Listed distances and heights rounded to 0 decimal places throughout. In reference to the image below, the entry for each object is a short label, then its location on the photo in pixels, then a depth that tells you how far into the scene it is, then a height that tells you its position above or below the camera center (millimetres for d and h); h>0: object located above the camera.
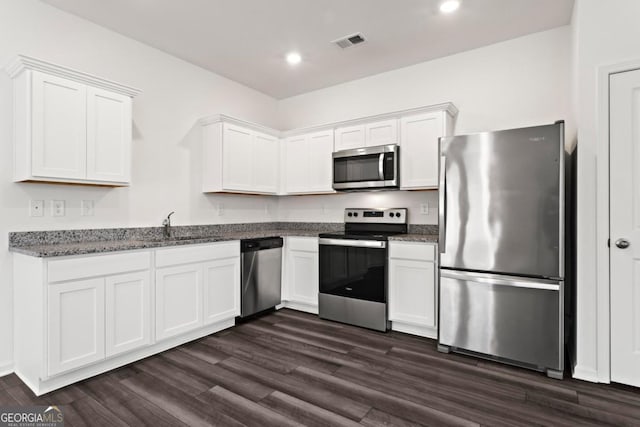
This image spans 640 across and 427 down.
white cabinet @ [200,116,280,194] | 3787 +649
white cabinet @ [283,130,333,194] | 4156 +630
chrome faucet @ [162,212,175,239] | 3462 -148
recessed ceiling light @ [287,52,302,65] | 3645 +1693
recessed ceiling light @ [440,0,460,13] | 2707 +1676
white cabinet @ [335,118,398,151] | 3648 +881
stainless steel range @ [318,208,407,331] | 3389 -613
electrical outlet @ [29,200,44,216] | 2594 +31
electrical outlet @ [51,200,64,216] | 2697 +33
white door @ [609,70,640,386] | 2299 -70
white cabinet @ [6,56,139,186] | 2377 +647
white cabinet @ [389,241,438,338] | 3152 -704
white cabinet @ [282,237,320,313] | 3908 -705
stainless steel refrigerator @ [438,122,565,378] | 2469 -243
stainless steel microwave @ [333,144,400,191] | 3588 +499
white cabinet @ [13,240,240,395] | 2207 -721
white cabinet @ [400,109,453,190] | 3377 +684
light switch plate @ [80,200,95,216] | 2871 +33
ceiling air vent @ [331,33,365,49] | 3241 +1681
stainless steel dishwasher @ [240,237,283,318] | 3600 -671
